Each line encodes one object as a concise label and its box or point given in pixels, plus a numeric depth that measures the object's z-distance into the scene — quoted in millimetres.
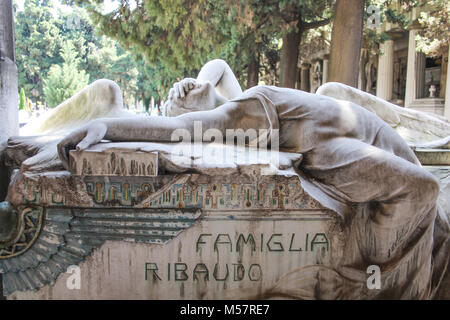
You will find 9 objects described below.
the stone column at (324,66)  20091
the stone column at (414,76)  15492
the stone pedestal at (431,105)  14305
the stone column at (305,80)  25525
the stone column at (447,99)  13252
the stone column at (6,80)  2596
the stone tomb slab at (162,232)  2256
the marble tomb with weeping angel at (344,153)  2281
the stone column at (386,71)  17094
